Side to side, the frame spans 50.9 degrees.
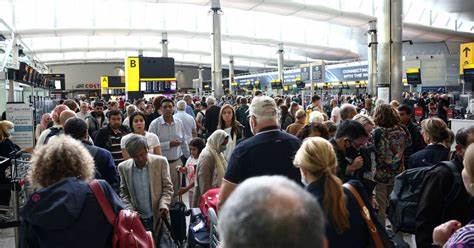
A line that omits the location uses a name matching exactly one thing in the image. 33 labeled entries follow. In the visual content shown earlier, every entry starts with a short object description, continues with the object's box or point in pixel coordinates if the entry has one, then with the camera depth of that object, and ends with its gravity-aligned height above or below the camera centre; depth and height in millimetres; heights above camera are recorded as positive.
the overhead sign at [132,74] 16203 +814
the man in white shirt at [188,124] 8188 -428
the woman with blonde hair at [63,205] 2365 -506
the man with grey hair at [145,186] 4289 -763
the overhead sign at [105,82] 43156 +1506
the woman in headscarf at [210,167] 5023 -696
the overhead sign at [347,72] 29469 +1521
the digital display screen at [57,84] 25712 +823
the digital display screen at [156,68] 16328 +1013
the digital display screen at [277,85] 29094 +711
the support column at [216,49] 22312 +2210
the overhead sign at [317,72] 17922 +890
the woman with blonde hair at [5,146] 6641 -648
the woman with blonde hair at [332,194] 2418 -485
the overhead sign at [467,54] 16319 +1337
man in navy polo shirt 3188 -364
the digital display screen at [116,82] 43594 +1513
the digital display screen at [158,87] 16339 +386
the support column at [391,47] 13969 +1367
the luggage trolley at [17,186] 4898 -854
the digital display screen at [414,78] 20750 +733
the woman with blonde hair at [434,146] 4457 -462
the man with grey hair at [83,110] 9391 -200
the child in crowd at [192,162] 5973 -780
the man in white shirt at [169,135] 6973 -517
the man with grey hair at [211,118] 9711 -392
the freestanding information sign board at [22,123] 9047 -412
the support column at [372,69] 24641 +1333
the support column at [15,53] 21431 +2148
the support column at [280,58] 39225 +3118
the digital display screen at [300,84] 21395 +555
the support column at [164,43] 32534 +3658
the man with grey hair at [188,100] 10837 -43
